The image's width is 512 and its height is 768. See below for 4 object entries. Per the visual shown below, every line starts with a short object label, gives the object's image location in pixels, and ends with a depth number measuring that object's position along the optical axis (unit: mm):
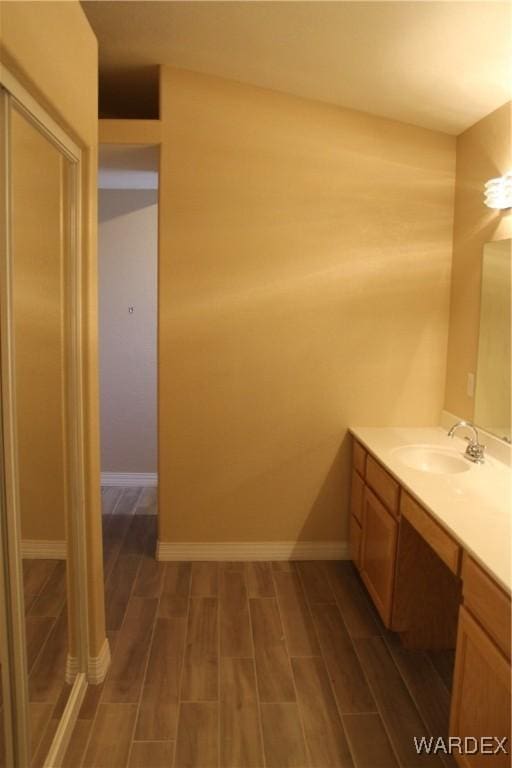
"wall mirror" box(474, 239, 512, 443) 2467
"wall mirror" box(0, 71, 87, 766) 1392
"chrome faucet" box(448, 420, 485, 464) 2469
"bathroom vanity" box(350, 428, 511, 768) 1505
